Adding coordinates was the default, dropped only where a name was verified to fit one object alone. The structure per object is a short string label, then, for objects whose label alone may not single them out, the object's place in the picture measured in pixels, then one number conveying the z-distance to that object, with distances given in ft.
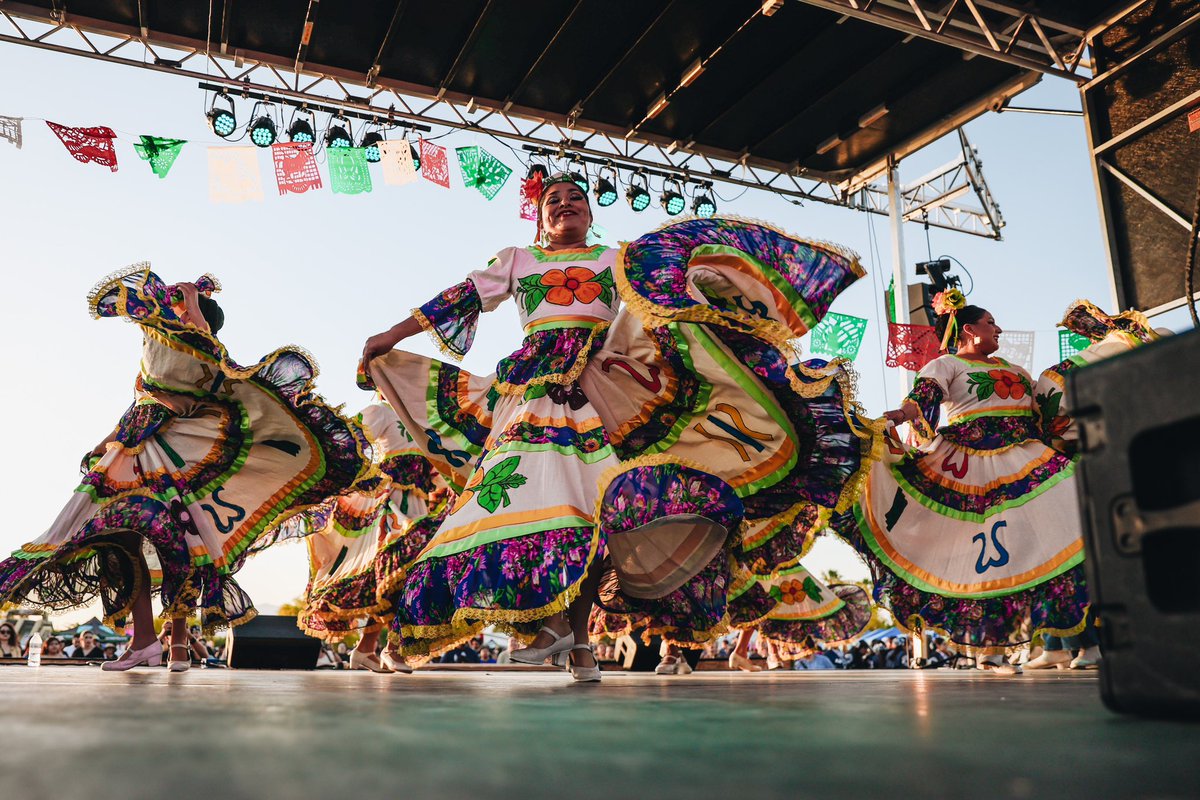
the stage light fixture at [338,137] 25.89
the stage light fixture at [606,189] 29.66
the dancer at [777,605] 11.94
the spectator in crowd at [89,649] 34.06
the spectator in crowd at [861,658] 35.91
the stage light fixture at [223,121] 24.32
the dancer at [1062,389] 13.78
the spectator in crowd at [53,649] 33.00
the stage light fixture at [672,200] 30.04
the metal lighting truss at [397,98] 22.29
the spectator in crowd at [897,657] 36.30
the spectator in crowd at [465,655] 40.19
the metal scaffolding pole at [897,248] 29.40
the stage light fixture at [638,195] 29.68
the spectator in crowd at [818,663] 29.84
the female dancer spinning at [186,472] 12.89
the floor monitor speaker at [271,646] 20.67
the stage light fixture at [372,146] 26.02
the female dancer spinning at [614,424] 9.33
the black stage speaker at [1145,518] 3.42
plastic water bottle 23.49
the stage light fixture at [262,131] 24.89
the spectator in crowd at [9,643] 32.50
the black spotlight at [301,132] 25.41
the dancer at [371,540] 13.00
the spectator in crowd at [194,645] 19.39
